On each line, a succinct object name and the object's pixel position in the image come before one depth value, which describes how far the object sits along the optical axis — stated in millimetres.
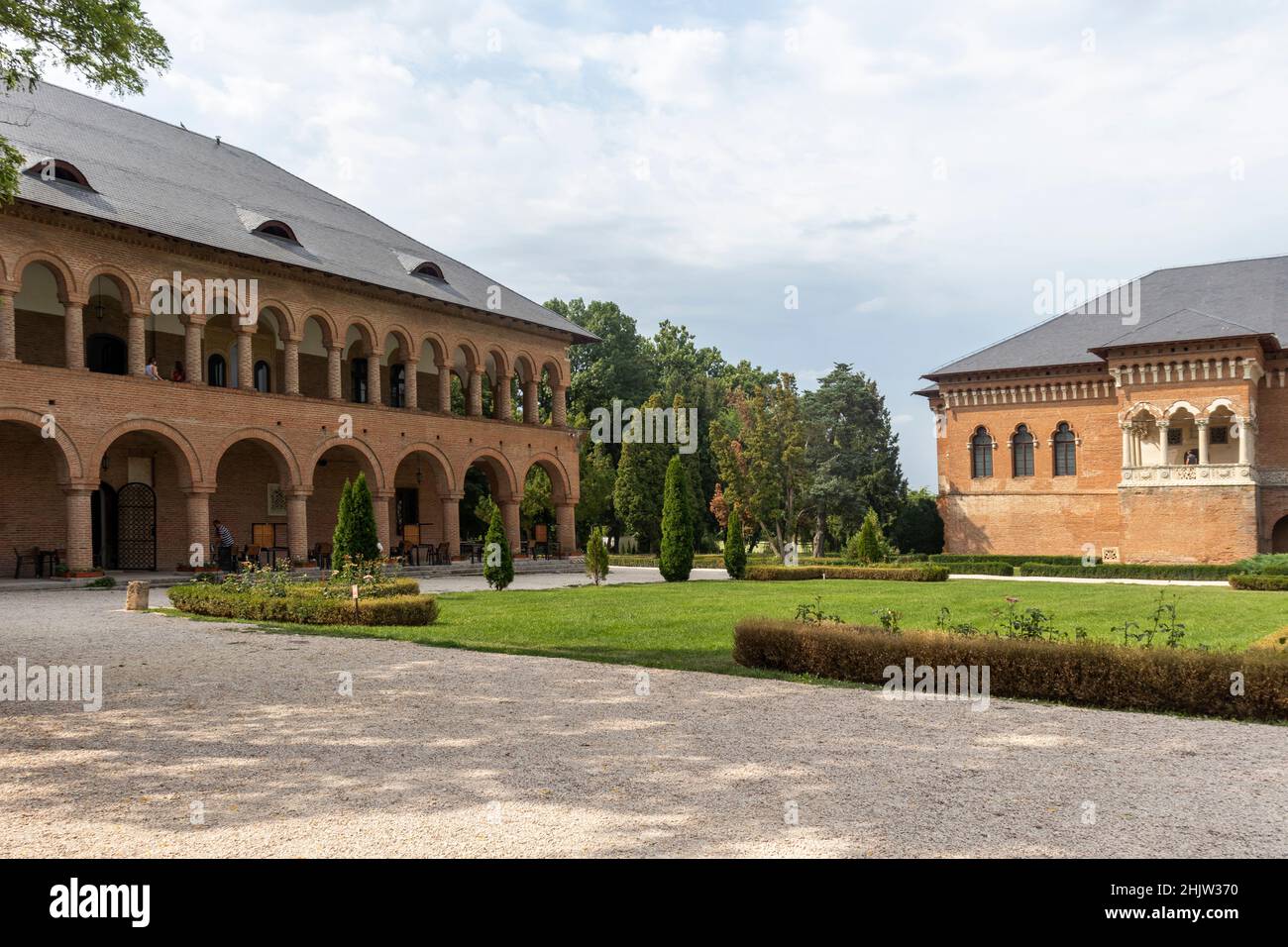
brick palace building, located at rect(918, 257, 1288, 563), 35062
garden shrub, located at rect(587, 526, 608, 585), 25000
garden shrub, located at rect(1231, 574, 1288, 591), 23078
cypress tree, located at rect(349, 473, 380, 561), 20531
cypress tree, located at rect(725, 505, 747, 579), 28281
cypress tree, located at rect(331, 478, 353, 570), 20469
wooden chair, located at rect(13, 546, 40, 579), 23312
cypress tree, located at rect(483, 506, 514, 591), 22578
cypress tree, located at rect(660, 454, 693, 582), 26969
